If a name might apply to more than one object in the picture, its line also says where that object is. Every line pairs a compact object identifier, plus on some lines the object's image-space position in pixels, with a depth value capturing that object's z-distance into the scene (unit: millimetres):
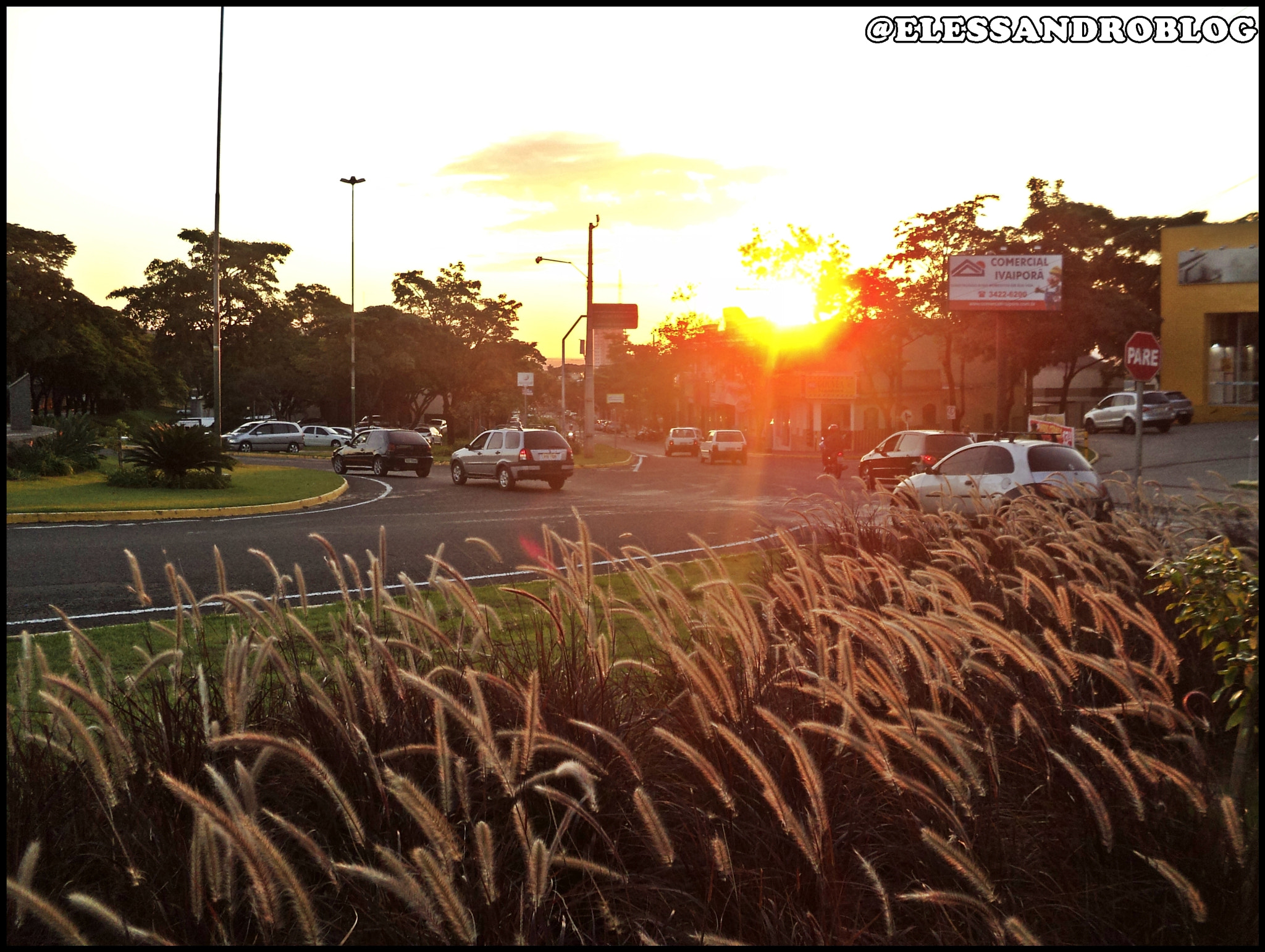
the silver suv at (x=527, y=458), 28953
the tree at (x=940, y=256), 55281
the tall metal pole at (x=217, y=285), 31078
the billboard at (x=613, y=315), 49812
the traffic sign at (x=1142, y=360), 18484
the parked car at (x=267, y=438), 61031
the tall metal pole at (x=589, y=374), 46281
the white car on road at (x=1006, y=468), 14781
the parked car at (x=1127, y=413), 46750
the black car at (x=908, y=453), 24984
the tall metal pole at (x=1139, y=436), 15930
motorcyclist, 37969
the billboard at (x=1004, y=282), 49719
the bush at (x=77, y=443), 29125
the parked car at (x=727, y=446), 49938
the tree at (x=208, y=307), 71750
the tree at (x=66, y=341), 54531
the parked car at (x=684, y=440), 60156
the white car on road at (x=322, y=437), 66250
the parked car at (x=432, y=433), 68181
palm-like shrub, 25500
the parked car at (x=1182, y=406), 47381
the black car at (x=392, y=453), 36688
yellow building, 45844
